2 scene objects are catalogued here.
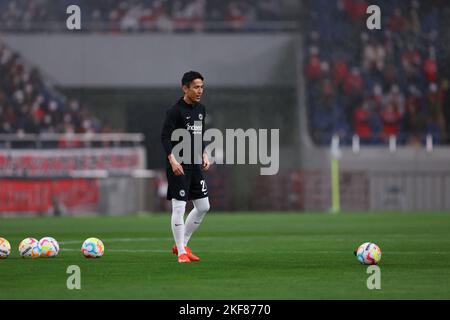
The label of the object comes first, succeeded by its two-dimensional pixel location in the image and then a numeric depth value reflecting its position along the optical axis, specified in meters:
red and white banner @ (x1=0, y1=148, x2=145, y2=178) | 33.75
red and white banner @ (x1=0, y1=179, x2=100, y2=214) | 32.94
